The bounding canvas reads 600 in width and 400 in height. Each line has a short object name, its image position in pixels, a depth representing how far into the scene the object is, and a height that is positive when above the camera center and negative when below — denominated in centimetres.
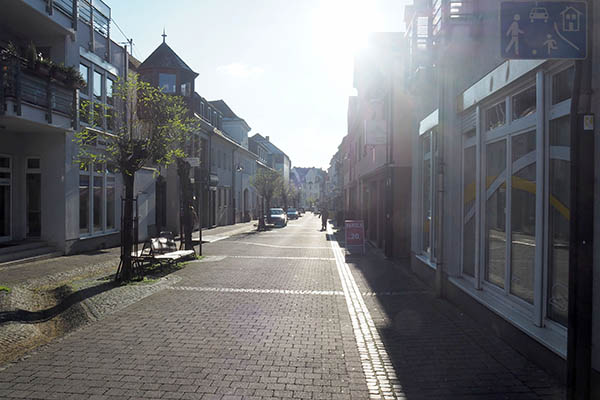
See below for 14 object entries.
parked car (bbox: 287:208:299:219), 6047 -212
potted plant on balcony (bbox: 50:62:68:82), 1281 +344
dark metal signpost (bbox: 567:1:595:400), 337 -43
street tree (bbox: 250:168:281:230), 3841 +125
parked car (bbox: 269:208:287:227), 3872 -169
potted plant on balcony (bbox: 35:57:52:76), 1231 +344
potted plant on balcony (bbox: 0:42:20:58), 1134 +348
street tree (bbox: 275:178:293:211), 6267 +35
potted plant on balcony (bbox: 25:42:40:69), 1206 +359
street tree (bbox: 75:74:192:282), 990 +133
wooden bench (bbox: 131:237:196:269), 1091 -141
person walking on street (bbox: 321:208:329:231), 3447 -161
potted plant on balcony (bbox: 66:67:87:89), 1335 +339
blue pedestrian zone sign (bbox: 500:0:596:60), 356 +130
